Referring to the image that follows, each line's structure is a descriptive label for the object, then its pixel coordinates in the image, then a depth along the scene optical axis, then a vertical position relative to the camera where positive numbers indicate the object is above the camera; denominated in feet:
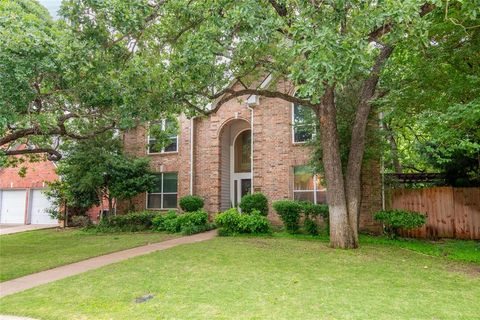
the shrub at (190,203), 55.58 -0.93
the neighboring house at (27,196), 72.43 +0.51
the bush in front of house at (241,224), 45.37 -3.47
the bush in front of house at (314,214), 44.22 -2.24
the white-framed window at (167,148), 62.84 +9.09
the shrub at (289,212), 45.23 -2.00
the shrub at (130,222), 54.39 -3.78
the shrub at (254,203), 51.03 -0.92
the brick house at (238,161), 52.13 +5.93
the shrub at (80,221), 61.46 -4.00
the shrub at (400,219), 39.37 -2.59
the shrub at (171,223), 49.96 -3.64
